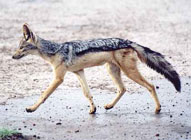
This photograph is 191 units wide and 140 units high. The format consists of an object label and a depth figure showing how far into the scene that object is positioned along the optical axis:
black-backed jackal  18.70
